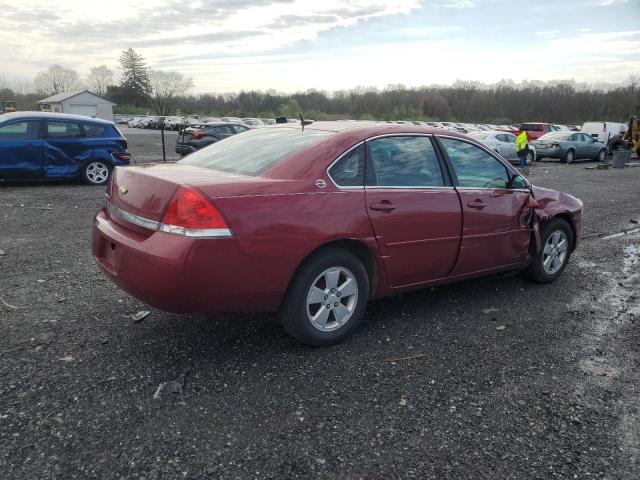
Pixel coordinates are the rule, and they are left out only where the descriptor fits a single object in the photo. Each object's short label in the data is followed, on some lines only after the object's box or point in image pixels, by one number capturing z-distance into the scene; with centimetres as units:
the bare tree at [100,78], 10362
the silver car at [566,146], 2359
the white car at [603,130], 2794
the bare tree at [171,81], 8294
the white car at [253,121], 4713
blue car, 1034
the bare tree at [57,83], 9856
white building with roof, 5791
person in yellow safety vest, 1919
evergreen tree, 9525
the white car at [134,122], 6306
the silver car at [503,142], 2134
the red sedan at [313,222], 310
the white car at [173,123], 5770
